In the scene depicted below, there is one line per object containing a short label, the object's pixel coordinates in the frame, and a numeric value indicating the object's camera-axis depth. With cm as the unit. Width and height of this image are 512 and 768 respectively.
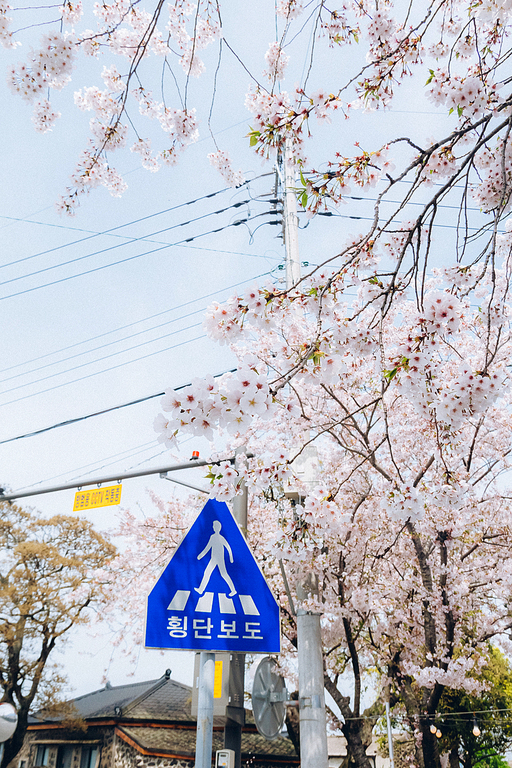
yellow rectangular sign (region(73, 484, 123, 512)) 803
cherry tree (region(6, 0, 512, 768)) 247
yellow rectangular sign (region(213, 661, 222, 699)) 340
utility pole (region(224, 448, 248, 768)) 488
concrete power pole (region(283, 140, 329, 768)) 514
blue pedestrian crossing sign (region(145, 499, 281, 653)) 208
